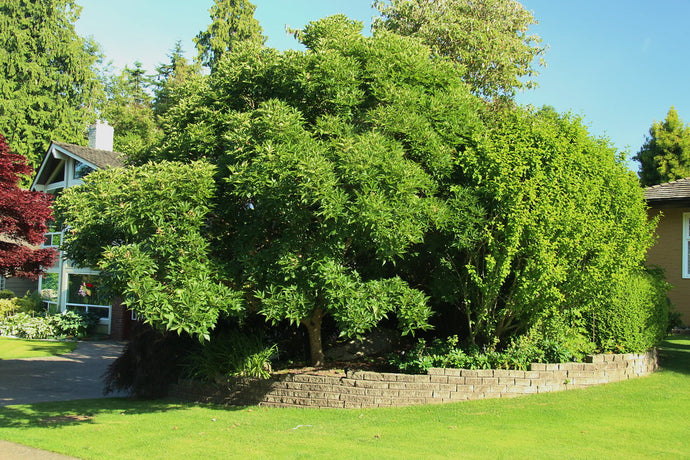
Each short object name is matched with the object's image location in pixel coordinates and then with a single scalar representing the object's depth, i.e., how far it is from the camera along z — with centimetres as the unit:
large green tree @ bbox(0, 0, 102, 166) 3450
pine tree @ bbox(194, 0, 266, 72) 3725
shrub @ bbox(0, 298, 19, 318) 2388
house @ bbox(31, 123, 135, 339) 2156
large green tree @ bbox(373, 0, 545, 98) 1453
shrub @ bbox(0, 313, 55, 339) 2128
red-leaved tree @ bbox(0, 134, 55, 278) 1271
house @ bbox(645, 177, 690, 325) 1528
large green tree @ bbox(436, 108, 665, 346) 849
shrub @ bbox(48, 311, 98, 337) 2111
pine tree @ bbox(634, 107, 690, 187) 2464
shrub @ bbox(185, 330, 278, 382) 965
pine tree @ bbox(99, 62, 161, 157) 3596
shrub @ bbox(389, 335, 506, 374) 896
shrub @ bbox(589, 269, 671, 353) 977
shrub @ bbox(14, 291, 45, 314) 2400
